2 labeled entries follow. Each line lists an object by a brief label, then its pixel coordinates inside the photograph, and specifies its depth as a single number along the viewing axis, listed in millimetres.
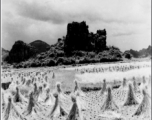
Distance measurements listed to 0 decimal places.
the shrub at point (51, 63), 94500
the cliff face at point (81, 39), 115125
